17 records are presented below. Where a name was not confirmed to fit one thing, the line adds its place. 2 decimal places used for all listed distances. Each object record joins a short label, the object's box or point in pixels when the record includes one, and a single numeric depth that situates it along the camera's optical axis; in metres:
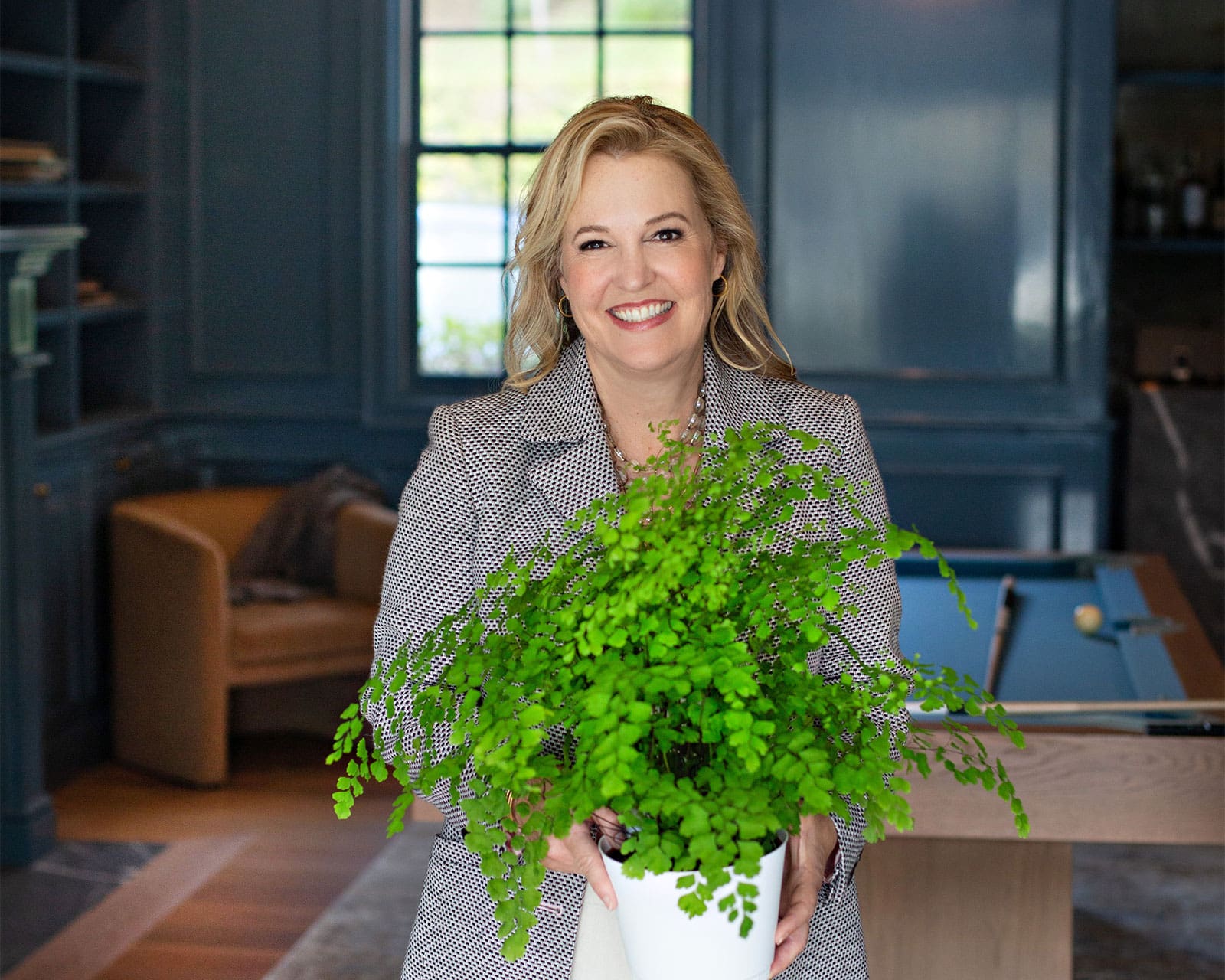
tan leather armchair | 4.45
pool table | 2.24
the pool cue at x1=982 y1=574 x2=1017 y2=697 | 2.74
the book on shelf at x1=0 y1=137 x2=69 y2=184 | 4.29
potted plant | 1.03
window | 5.39
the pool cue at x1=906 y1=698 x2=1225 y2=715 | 2.35
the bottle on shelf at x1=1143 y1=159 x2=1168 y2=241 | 5.41
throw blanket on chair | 4.91
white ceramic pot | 1.09
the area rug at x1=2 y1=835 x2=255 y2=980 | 3.35
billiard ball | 3.03
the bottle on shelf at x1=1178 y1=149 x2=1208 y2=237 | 5.41
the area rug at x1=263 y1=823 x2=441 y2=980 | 3.34
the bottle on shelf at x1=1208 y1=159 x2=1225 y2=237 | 5.39
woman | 1.53
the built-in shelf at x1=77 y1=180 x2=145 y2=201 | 4.80
